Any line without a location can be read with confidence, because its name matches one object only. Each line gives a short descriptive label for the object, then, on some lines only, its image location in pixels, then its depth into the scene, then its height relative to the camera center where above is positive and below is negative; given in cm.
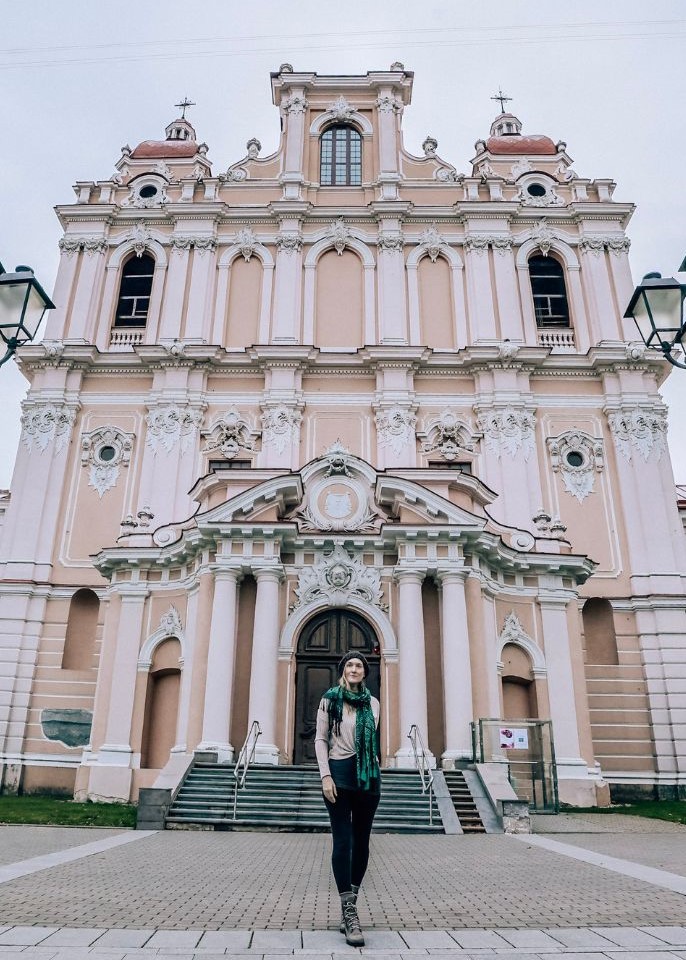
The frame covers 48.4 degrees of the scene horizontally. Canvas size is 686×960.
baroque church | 1897 +1002
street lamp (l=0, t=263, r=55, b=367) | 912 +530
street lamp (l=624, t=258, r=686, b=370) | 942 +549
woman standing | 590 +5
